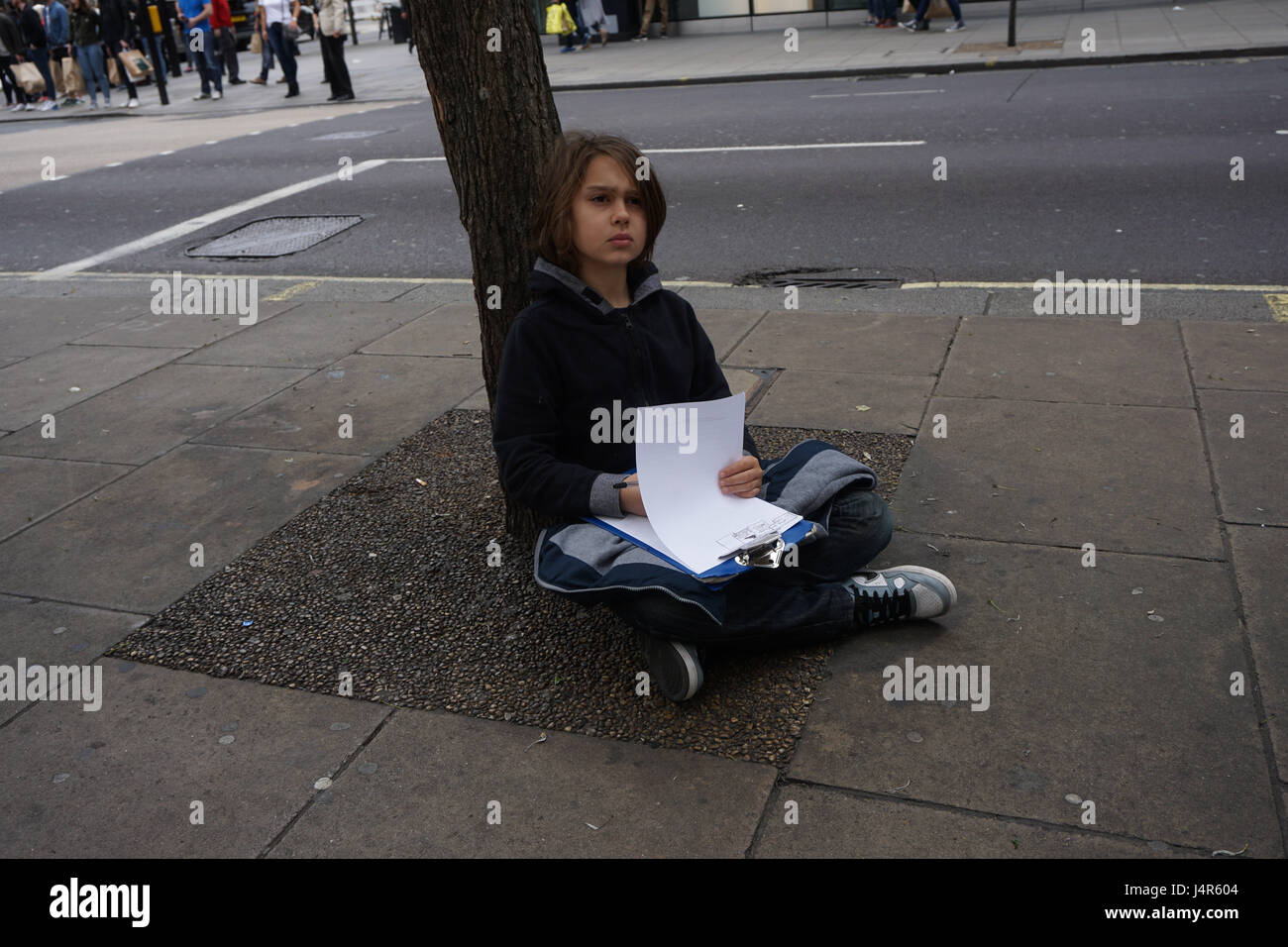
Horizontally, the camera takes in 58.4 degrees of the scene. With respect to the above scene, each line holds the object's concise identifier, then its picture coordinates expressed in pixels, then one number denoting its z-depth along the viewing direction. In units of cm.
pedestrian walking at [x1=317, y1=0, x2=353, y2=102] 1825
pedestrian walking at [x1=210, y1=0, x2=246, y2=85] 2156
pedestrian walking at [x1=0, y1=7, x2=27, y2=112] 2241
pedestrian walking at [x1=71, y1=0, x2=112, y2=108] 2119
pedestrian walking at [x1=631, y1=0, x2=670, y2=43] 2256
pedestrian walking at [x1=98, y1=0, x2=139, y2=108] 2117
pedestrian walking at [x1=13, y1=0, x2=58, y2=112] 2177
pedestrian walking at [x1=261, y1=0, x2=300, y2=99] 1948
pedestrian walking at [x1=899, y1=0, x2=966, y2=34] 1888
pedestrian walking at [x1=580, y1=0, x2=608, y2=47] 2283
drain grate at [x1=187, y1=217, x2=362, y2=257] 891
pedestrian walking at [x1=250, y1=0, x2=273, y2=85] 2231
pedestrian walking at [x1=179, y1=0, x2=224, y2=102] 2133
